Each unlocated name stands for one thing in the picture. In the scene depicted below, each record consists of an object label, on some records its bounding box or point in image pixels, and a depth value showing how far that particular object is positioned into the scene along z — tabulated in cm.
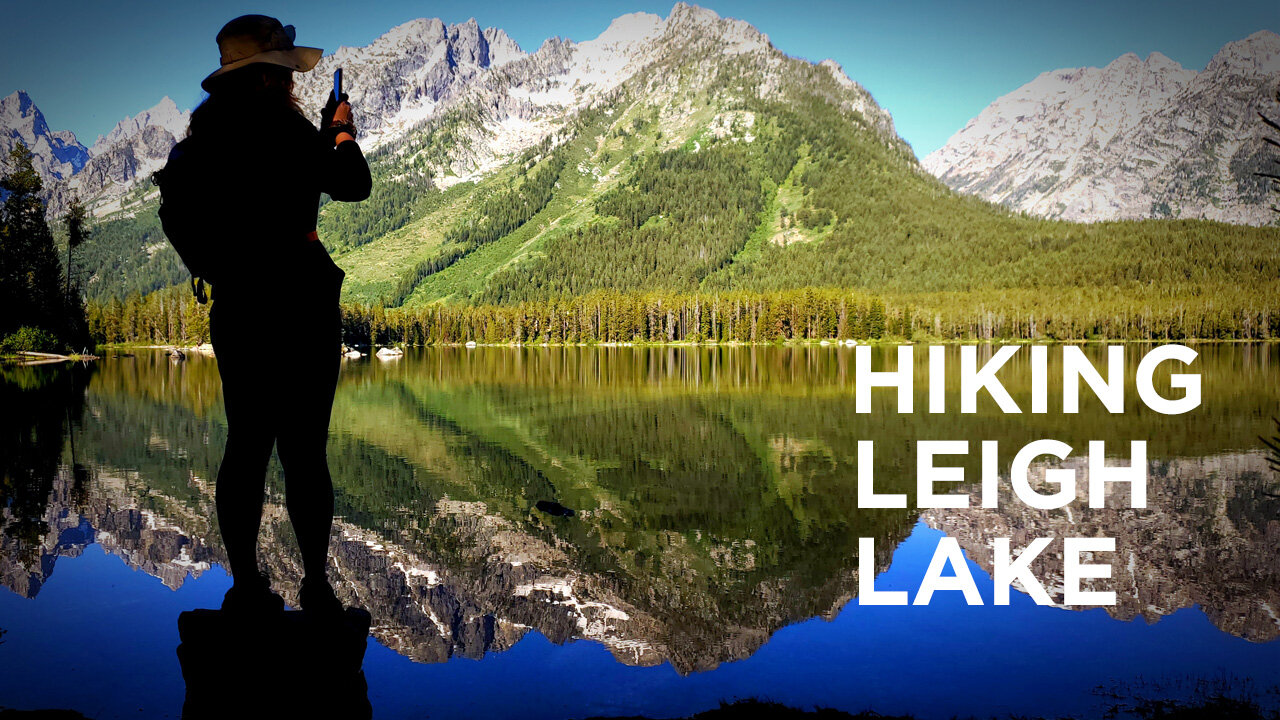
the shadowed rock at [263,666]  474
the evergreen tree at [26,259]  7188
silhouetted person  470
